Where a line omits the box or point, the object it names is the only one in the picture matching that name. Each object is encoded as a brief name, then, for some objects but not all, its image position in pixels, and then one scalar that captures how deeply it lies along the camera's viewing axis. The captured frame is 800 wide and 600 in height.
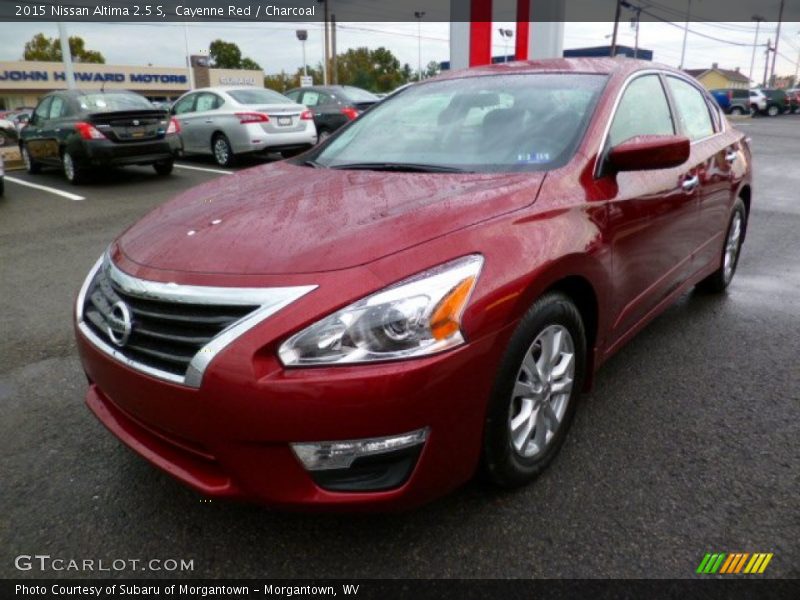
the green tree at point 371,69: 76.69
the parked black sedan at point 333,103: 12.74
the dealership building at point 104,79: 52.75
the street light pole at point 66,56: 15.05
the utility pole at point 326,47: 35.92
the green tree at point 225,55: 82.19
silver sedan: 10.66
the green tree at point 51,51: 67.12
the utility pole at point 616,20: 39.56
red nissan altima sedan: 1.69
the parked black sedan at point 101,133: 9.08
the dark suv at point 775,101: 38.31
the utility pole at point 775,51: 64.88
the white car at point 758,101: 37.81
